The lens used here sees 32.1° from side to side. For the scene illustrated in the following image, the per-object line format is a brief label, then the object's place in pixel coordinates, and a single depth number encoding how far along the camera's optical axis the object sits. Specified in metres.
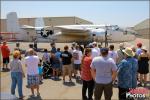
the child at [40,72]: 10.93
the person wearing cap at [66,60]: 10.89
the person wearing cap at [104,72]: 6.43
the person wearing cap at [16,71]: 8.37
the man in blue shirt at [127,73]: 6.67
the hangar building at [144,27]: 74.82
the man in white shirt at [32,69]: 8.43
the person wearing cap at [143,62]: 10.05
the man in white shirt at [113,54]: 10.12
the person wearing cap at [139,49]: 10.40
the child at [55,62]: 11.73
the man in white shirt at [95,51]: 10.62
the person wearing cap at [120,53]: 9.88
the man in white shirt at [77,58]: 11.43
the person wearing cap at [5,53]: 14.07
